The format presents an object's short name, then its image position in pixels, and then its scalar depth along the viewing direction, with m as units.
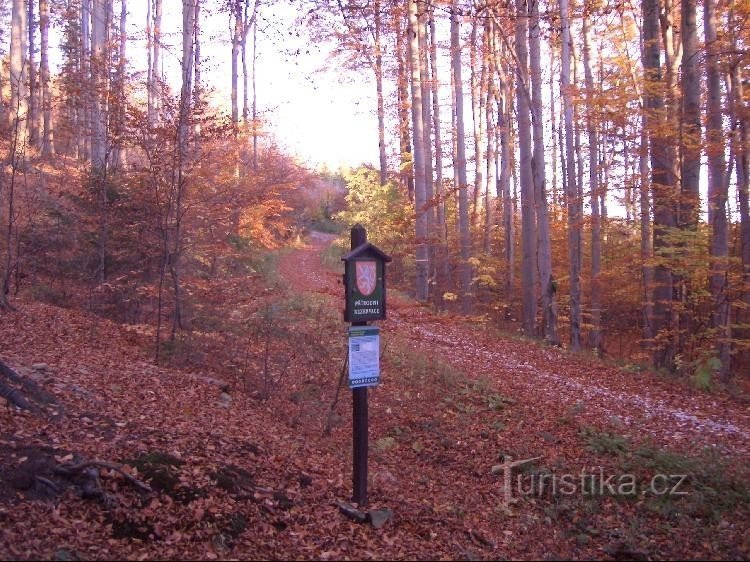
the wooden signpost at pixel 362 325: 5.32
